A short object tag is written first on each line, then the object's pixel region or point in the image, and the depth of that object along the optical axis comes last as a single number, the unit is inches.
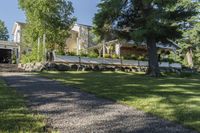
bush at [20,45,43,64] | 526.8
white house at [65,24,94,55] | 768.4
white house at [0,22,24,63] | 770.2
